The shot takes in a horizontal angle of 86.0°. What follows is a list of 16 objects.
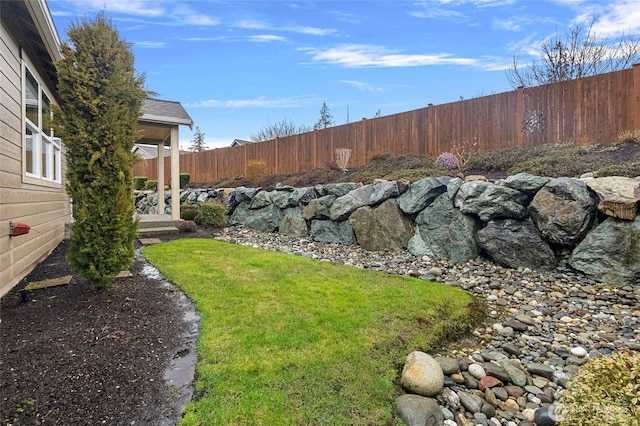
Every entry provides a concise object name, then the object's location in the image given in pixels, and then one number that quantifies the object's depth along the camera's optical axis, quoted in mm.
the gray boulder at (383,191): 6812
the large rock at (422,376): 2369
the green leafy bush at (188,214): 10242
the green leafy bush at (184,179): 15912
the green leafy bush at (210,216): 9836
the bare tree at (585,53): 11875
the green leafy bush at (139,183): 18891
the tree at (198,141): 47375
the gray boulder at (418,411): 2066
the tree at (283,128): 25562
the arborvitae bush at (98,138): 3467
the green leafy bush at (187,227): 8781
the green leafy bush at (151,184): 17836
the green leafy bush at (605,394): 1568
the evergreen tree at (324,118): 26959
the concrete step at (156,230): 8438
